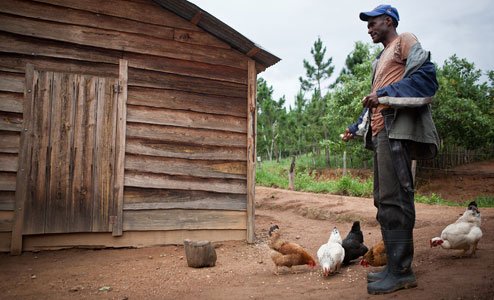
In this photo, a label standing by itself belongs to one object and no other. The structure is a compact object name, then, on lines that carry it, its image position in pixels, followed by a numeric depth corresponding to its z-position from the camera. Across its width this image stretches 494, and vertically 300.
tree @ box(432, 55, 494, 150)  13.58
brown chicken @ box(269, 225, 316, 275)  3.94
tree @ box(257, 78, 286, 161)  30.44
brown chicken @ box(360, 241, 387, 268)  3.60
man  2.43
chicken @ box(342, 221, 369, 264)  4.14
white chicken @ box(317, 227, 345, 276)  3.55
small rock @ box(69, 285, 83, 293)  3.38
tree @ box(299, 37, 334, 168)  29.79
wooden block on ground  4.30
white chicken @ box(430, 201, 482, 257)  3.29
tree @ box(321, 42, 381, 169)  13.45
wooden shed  4.56
